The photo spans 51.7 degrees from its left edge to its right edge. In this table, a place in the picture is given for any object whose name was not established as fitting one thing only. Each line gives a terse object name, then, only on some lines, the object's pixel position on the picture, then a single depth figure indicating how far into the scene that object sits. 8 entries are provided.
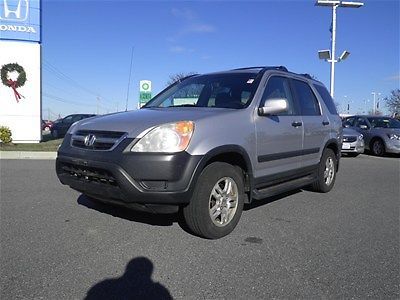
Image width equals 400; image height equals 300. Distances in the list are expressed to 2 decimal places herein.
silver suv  4.00
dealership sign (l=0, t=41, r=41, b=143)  19.47
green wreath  19.34
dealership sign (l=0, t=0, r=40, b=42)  19.25
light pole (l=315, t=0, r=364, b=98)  23.31
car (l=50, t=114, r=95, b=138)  30.03
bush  17.36
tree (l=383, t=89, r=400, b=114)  63.31
